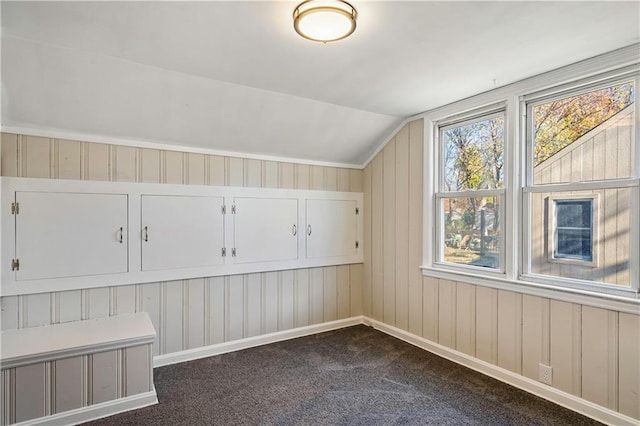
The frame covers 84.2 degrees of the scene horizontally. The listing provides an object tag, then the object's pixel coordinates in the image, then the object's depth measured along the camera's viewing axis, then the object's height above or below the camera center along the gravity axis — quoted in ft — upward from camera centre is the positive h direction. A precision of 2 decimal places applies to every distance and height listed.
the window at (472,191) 9.73 +0.58
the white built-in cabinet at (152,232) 8.41 -0.60
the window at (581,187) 7.39 +0.55
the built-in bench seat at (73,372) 6.87 -3.33
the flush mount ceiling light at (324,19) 5.50 +3.09
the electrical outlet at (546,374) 8.20 -3.81
